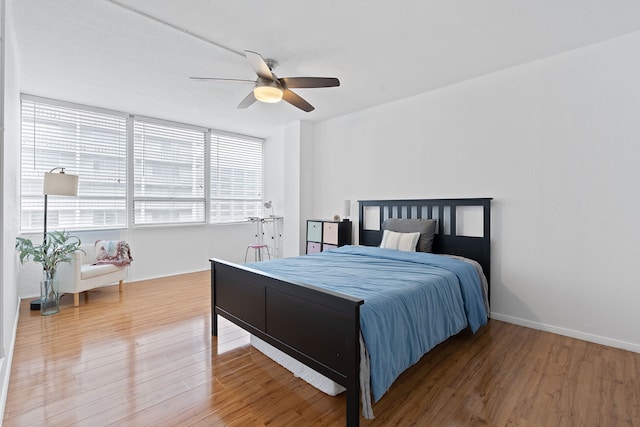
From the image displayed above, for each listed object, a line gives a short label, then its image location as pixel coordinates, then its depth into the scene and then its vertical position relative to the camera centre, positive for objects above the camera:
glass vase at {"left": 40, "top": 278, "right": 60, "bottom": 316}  3.34 -0.94
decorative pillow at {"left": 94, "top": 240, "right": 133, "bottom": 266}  4.09 -0.52
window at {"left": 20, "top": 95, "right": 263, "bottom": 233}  4.06 +0.76
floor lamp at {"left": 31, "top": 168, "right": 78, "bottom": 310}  3.48 +0.33
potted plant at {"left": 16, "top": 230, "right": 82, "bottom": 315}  3.33 -0.50
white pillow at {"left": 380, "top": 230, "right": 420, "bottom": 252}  3.47 -0.31
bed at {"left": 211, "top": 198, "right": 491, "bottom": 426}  1.66 -0.59
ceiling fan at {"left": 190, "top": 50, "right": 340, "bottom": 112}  2.57 +1.18
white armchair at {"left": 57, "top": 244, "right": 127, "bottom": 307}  3.56 -0.74
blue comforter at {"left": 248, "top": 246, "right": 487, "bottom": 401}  1.74 -0.56
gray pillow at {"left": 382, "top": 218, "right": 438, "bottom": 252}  3.52 -0.15
